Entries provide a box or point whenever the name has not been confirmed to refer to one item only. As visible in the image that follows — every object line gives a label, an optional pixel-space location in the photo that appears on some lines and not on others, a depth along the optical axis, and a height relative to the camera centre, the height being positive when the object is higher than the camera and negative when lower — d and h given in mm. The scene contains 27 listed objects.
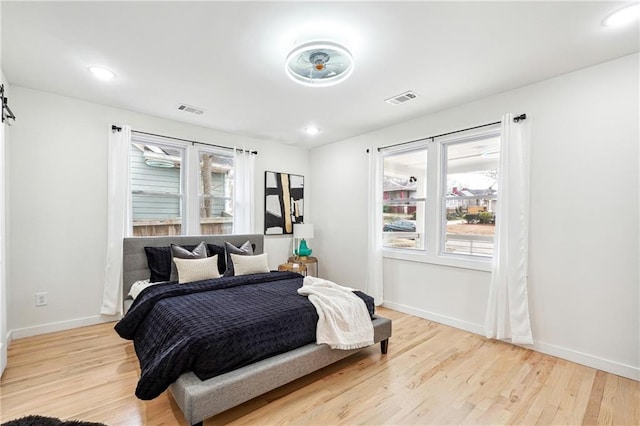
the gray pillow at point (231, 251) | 3718 -506
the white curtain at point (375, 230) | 4238 -243
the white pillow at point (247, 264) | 3621 -644
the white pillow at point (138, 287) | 3178 -821
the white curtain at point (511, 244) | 2904 -298
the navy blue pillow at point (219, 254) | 3775 -537
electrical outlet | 3145 -934
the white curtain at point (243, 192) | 4582 +322
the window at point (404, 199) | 4055 +210
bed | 1716 -1072
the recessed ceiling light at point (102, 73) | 2652 +1274
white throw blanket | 2393 -896
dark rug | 1494 -1086
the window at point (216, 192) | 4387 +303
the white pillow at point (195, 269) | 3246 -639
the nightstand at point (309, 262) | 4845 -807
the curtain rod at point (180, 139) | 3539 +1003
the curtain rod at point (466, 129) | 2955 +973
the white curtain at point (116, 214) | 3461 -26
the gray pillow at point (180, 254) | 3443 -498
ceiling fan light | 2084 +1148
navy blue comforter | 1827 -827
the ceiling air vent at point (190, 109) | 3535 +1264
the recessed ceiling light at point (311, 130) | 4336 +1237
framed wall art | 4973 +192
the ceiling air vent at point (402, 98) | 3160 +1271
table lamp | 4859 -365
